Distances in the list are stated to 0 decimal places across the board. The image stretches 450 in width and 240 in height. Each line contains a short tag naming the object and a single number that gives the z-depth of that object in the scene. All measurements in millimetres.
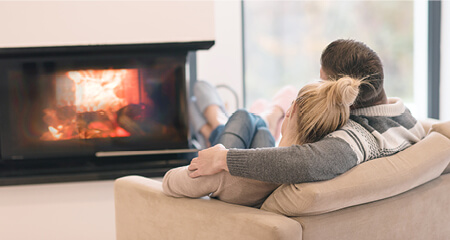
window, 4223
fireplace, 2951
